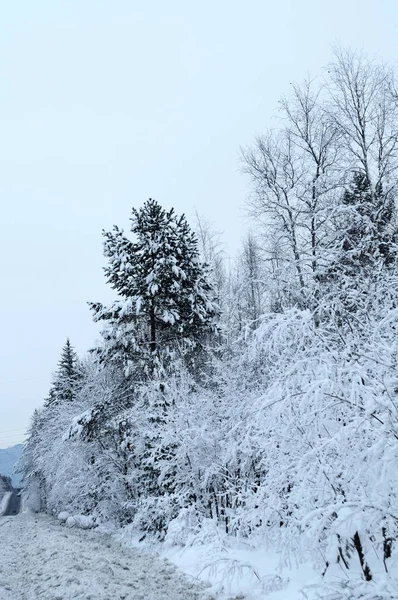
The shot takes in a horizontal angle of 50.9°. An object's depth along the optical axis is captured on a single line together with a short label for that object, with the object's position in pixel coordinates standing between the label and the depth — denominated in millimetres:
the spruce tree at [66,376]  33625
